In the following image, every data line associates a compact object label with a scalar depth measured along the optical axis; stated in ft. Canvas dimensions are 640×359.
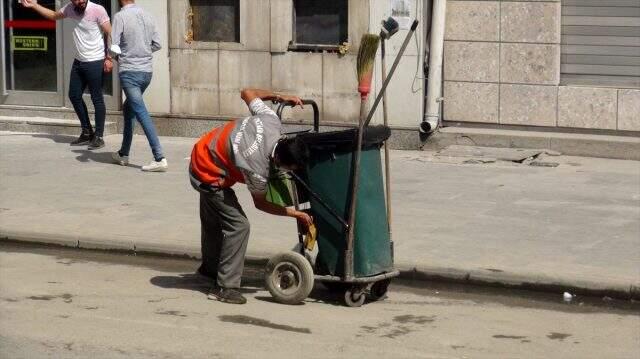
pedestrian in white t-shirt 79.13
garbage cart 43.84
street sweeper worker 43.16
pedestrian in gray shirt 71.90
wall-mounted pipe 77.74
